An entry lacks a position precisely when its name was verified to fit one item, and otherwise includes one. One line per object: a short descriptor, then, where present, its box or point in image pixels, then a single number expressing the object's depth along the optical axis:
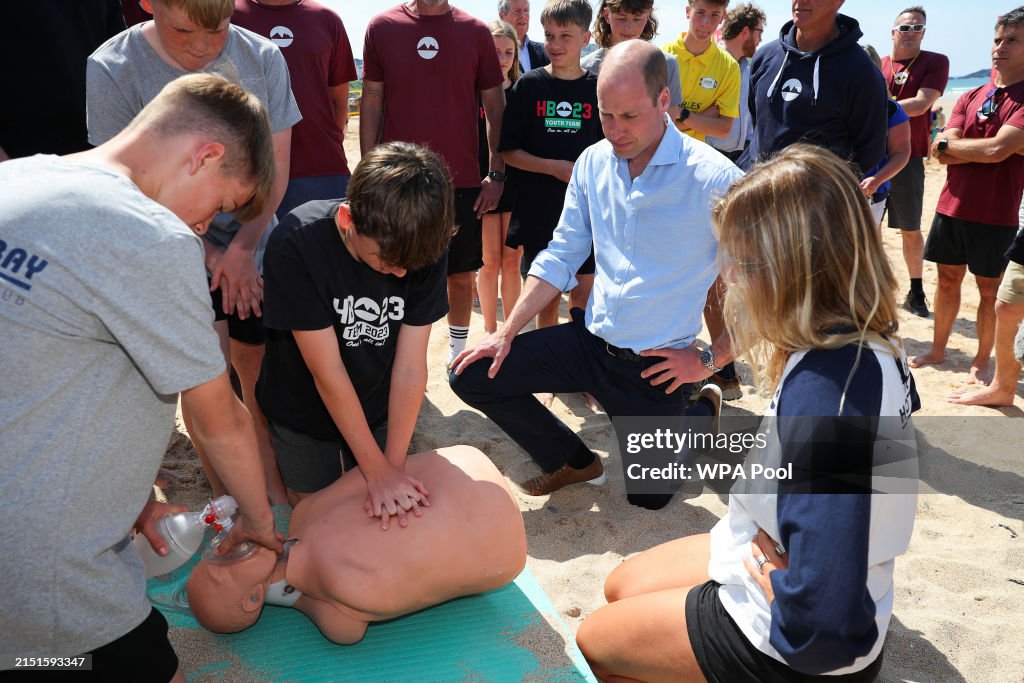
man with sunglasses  5.32
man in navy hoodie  3.46
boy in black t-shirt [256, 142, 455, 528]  1.96
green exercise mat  2.03
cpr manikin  2.03
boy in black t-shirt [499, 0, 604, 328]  3.89
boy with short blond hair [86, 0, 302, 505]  2.38
